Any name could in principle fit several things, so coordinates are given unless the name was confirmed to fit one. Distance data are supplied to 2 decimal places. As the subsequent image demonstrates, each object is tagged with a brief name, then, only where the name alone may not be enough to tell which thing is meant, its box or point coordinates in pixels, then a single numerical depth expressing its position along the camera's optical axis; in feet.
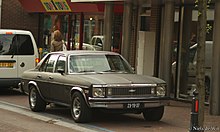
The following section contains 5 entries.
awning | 67.66
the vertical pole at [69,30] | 75.43
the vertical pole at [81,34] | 72.90
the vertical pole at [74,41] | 75.10
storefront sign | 72.64
